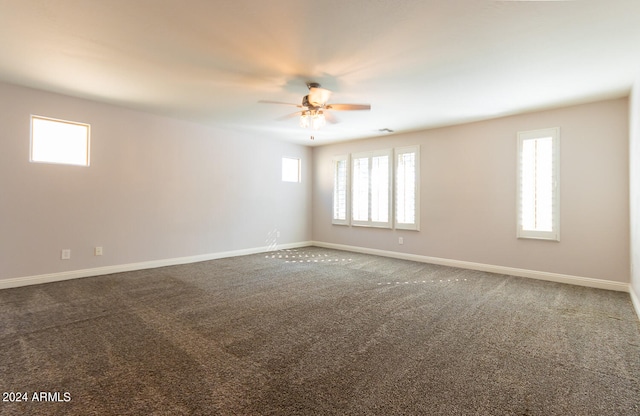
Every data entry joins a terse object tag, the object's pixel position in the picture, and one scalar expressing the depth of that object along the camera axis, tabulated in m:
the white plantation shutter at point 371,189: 6.30
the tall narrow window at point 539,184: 4.39
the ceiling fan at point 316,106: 3.51
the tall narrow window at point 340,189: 7.04
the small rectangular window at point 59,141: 4.09
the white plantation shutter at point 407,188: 5.86
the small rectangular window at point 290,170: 7.21
